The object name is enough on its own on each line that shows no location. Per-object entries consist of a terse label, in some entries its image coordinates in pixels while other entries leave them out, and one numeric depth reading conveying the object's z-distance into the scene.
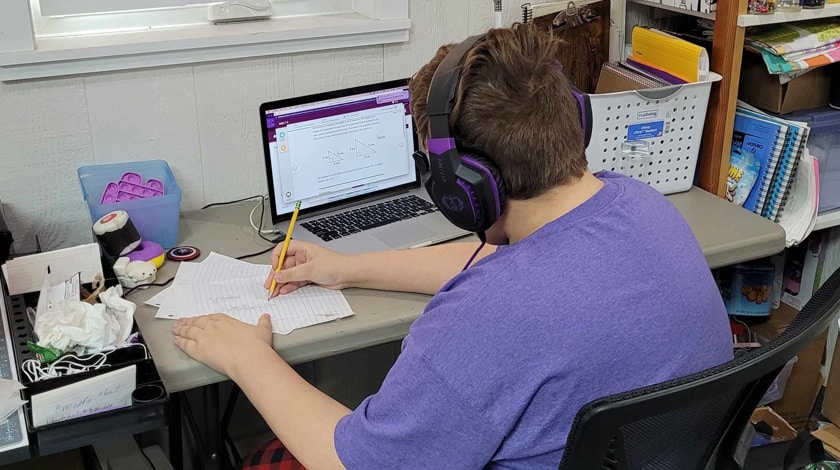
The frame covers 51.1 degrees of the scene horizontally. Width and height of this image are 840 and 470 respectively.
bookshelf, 1.85
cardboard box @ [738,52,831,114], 1.94
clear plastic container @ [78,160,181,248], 1.65
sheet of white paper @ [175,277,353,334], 1.43
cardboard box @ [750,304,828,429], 2.17
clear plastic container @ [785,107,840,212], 1.97
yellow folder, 1.89
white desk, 1.34
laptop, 1.72
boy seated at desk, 0.90
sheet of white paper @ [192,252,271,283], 1.57
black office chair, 0.78
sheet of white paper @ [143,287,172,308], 1.47
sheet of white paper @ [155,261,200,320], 1.44
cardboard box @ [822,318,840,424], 1.99
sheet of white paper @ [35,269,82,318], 1.34
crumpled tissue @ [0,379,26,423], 1.12
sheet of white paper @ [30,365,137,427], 1.12
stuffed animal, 1.53
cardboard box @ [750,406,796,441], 2.03
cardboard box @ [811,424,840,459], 1.95
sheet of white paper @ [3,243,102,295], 1.45
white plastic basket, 1.85
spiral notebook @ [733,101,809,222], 1.88
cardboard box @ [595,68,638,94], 1.95
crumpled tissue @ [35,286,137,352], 1.23
